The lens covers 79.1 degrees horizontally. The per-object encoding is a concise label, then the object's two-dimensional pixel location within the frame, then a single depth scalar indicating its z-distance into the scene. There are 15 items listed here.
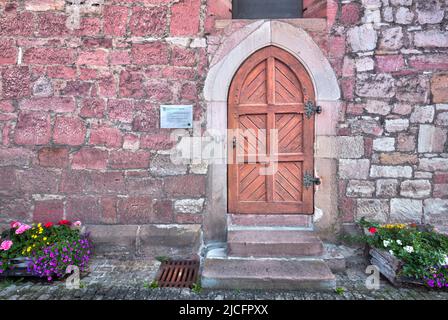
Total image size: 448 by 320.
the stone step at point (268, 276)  2.52
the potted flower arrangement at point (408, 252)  2.52
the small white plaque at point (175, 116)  3.10
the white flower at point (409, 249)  2.64
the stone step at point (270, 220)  3.16
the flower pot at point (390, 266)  2.56
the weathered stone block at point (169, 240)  3.10
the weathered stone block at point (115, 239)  3.10
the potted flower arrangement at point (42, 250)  2.63
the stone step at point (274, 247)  2.89
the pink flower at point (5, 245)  2.66
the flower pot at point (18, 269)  2.65
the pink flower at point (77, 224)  3.00
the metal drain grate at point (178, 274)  2.66
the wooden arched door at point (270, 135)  3.12
